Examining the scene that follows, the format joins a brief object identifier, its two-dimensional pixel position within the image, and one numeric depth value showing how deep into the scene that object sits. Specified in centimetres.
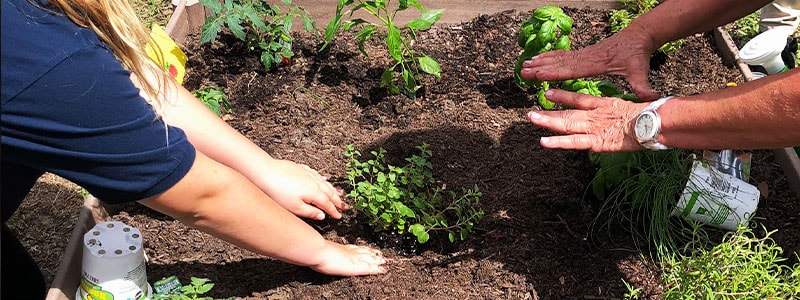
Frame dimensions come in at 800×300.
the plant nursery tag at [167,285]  221
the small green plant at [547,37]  275
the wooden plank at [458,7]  357
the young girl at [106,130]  141
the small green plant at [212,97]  277
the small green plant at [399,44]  283
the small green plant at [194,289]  206
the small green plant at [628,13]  345
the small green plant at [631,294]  211
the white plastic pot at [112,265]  208
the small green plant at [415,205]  236
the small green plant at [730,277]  197
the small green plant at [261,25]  295
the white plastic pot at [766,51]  317
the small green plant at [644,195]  242
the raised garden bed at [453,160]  243
